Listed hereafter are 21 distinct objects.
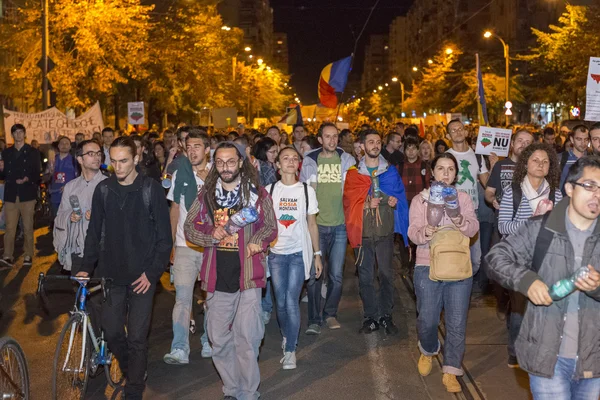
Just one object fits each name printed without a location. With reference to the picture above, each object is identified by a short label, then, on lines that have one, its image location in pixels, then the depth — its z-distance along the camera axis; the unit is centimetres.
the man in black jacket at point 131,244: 652
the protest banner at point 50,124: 2223
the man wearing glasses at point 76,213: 780
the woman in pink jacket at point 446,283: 698
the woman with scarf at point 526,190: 741
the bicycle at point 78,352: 630
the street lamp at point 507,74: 4406
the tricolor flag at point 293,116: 2394
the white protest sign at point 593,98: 1123
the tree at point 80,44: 2875
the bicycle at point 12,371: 518
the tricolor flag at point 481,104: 1530
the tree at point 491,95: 5984
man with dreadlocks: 641
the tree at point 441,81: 7111
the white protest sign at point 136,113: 2714
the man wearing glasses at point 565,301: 429
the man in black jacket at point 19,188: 1372
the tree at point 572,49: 3434
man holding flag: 901
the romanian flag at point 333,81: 2072
